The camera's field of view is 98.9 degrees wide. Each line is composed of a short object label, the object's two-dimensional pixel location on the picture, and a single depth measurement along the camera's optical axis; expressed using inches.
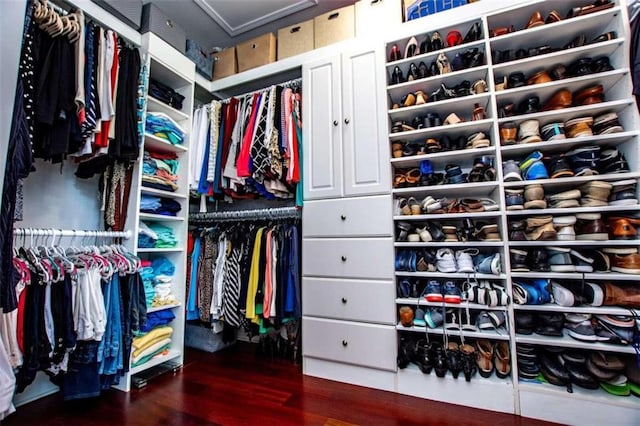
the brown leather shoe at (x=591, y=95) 55.2
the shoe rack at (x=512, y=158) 51.4
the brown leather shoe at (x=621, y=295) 48.8
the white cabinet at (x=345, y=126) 67.6
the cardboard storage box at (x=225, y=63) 88.9
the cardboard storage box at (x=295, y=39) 78.6
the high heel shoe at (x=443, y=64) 64.9
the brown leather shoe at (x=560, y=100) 57.2
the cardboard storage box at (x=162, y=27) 70.0
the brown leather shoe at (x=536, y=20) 57.9
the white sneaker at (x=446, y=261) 61.0
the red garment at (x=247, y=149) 75.8
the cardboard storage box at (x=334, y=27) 74.0
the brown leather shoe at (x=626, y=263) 48.4
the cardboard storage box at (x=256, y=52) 83.5
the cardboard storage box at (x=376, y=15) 69.3
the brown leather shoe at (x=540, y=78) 58.4
